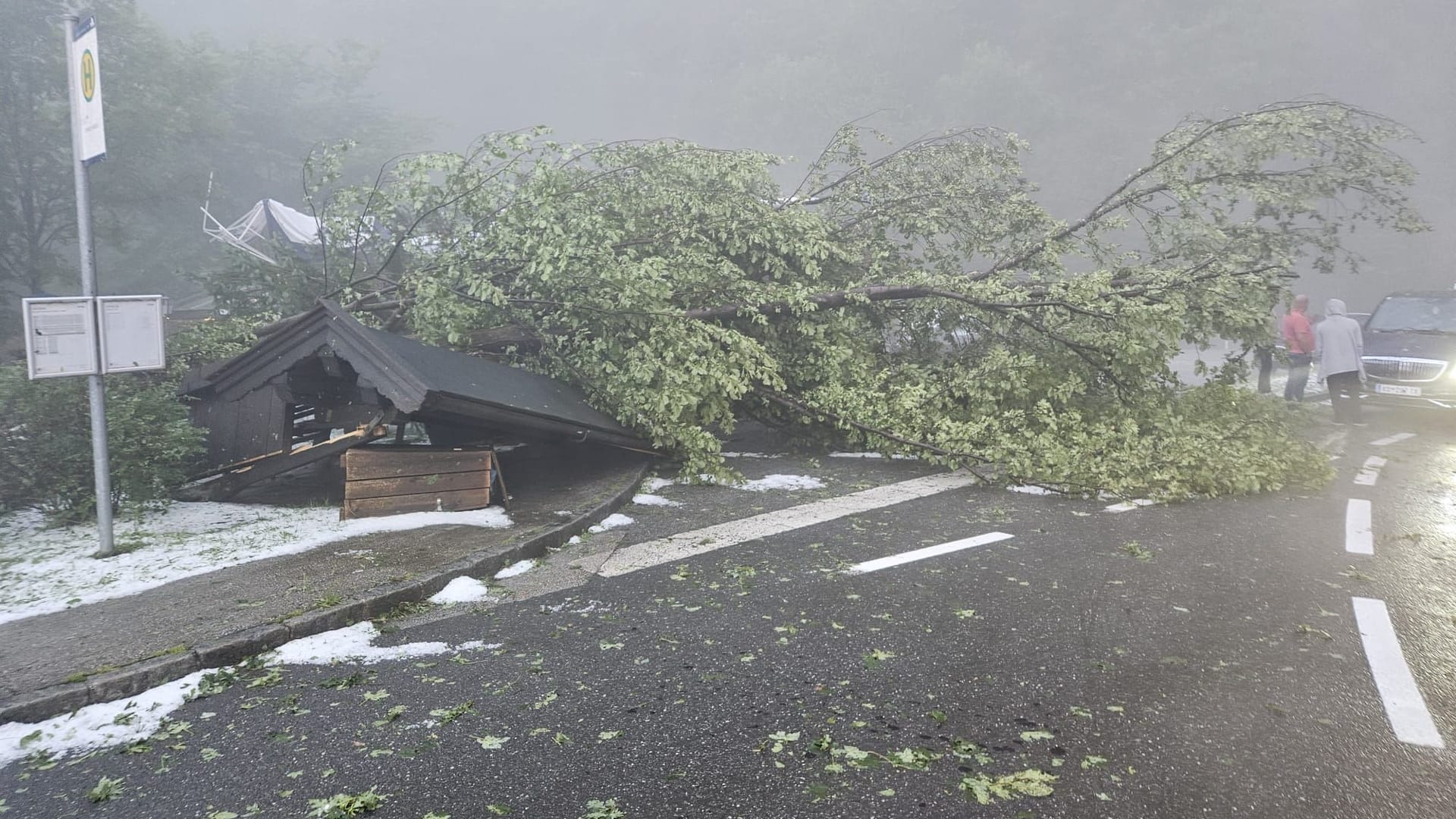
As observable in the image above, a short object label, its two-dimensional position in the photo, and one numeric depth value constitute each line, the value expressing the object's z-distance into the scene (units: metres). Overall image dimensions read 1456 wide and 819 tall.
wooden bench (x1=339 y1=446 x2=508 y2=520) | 6.44
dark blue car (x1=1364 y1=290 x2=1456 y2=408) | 12.91
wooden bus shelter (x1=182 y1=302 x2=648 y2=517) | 6.41
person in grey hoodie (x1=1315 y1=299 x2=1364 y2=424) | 12.90
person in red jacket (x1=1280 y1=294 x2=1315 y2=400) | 14.99
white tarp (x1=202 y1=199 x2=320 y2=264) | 22.42
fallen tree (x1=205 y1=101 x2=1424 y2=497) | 8.27
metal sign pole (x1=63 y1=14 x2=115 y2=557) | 5.39
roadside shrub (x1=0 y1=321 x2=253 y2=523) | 6.25
